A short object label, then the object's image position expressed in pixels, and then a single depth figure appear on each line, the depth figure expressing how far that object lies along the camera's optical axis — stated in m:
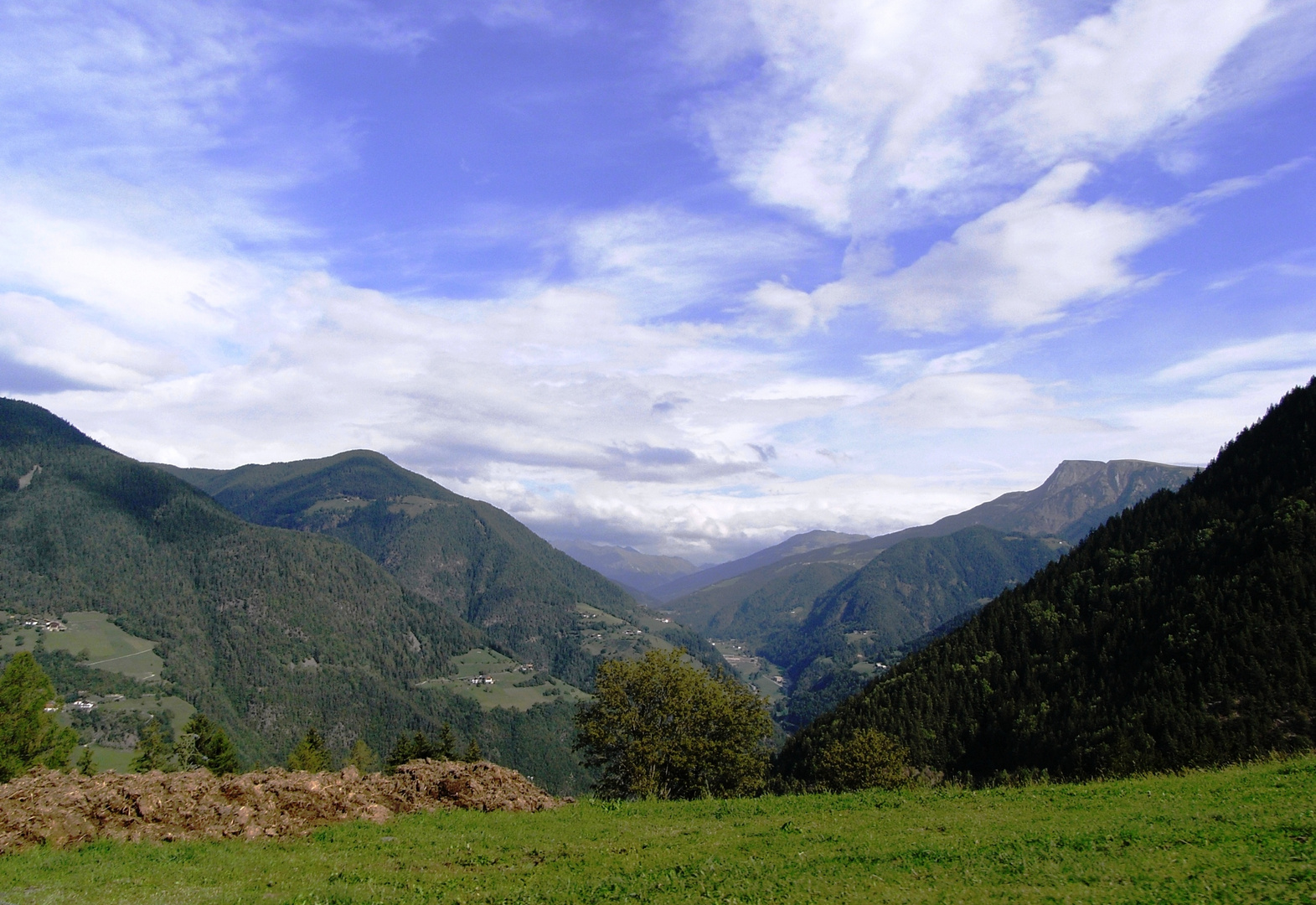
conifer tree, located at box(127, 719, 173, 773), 93.00
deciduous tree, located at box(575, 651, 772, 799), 51.53
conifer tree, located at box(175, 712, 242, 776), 92.88
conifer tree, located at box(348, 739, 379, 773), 134.09
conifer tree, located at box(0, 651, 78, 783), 60.22
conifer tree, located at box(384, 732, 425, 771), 100.38
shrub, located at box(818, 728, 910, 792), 58.66
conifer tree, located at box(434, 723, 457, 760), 100.06
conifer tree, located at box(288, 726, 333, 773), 100.56
